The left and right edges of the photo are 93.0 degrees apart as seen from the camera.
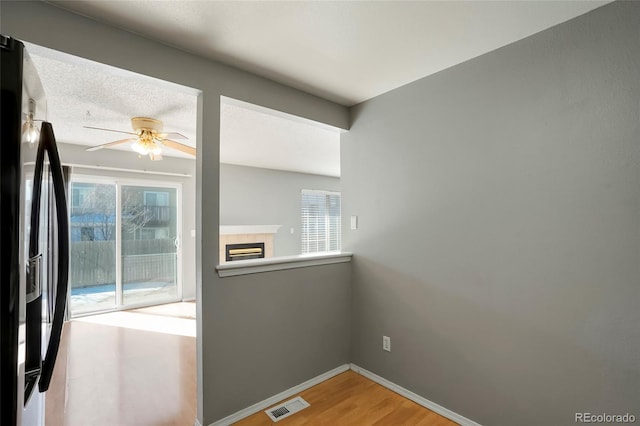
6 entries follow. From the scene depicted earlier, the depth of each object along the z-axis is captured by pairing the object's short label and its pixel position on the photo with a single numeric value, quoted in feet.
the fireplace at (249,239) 17.63
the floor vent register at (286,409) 6.74
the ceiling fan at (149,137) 9.77
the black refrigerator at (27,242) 2.23
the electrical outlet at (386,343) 7.98
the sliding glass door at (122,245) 14.58
